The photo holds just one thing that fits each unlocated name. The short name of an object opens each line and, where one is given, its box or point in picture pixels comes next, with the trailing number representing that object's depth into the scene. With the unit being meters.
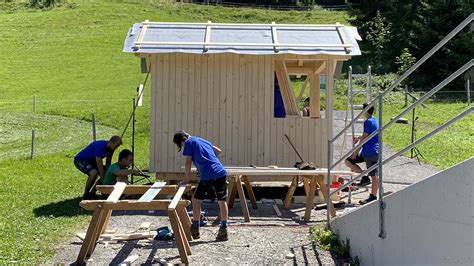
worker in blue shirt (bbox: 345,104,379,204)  10.89
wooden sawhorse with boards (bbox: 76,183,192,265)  7.52
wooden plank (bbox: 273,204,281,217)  10.97
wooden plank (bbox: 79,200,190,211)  7.59
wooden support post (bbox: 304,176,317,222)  10.41
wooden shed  12.21
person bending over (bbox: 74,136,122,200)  11.38
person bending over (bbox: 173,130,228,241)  8.78
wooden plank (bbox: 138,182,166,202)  8.07
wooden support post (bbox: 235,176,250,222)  10.26
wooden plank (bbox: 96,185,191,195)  8.91
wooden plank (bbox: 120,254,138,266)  7.54
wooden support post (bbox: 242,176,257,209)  11.50
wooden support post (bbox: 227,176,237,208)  11.43
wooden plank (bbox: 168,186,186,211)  7.51
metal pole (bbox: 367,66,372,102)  13.99
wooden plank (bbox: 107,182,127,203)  7.89
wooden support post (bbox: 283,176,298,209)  11.37
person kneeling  10.91
